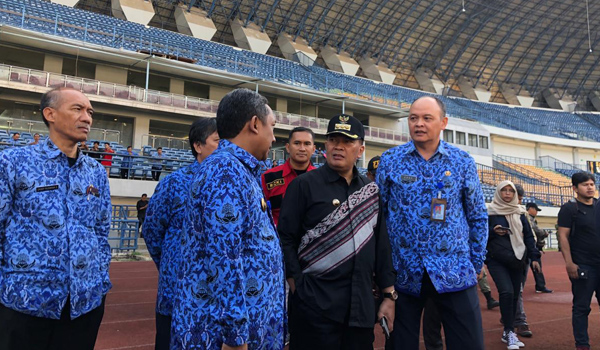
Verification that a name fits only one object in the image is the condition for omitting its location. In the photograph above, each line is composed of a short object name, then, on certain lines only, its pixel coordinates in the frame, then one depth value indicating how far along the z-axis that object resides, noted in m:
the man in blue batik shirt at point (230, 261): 1.53
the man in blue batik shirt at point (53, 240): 2.02
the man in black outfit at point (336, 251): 2.25
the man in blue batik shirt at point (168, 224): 2.49
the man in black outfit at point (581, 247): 3.96
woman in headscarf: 4.30
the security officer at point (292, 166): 3.91
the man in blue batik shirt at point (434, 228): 2.53
